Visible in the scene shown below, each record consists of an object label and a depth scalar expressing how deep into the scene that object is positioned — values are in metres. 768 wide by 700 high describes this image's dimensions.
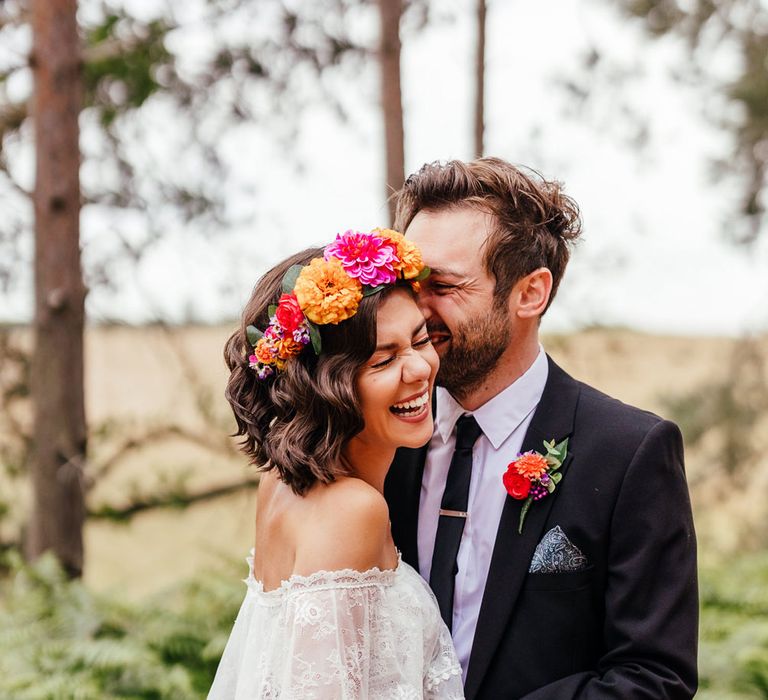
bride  2.37
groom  2.52
